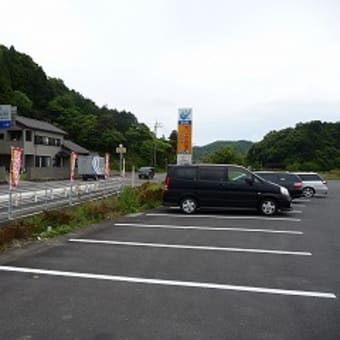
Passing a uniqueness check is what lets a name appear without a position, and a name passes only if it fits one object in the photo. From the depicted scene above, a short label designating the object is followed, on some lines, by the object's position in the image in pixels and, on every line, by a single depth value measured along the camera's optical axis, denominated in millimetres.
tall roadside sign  20812
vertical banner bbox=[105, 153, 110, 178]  19803
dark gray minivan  14289
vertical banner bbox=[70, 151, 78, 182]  15701
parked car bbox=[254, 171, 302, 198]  20500
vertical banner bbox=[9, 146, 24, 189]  10789
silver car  24609
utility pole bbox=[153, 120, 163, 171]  72344
